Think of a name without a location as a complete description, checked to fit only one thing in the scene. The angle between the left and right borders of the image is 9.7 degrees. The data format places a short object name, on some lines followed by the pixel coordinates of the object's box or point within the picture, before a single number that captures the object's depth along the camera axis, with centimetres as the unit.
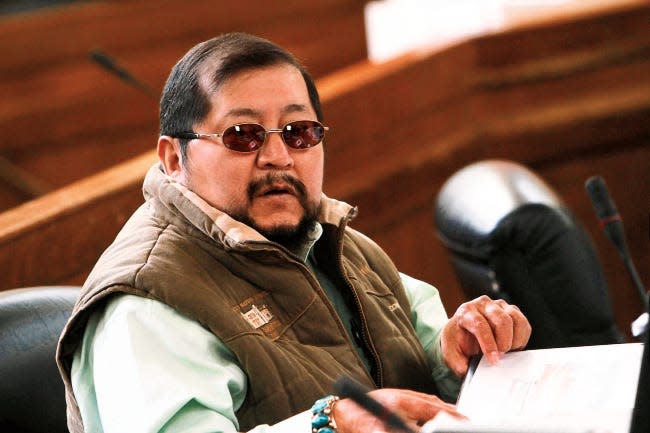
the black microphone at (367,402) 367
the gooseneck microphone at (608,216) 421
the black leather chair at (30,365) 401
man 387
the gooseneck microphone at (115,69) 501
